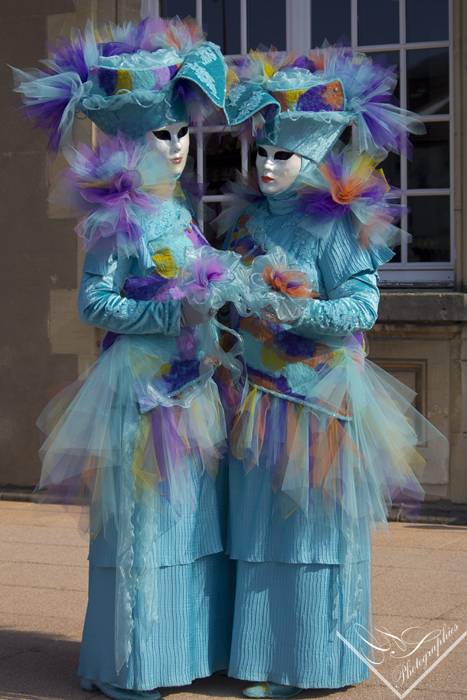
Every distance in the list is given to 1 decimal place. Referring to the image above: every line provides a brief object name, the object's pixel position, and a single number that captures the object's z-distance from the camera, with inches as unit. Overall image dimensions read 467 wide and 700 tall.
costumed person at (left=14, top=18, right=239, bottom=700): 186.1
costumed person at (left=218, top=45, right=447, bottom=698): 189.0
